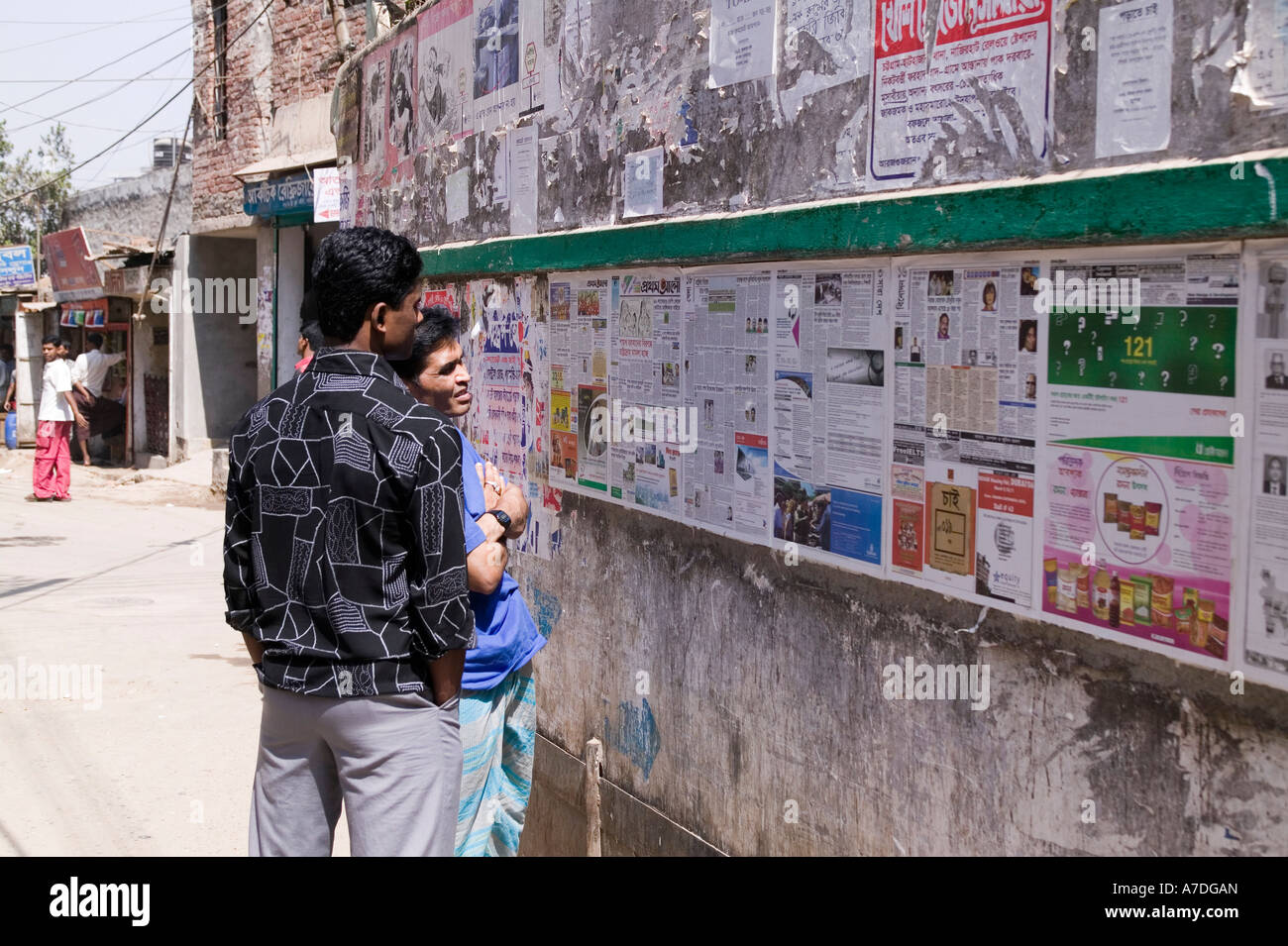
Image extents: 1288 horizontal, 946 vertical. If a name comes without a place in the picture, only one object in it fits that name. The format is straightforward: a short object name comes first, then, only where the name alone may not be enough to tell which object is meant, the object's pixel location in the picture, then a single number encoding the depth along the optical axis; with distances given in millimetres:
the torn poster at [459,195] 5902
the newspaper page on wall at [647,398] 4094
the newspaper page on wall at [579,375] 4602
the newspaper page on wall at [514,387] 5148
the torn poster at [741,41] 3607
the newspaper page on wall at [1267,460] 2164
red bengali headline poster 2660
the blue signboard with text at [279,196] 13352
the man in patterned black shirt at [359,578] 2500
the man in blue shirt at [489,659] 3150
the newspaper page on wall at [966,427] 2719
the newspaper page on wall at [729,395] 3643
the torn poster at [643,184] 4195
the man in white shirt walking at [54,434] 14297
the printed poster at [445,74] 5906
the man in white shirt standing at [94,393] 17672
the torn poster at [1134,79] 2357
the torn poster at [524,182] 5176
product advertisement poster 2289
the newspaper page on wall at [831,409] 3182
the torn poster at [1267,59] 2133
